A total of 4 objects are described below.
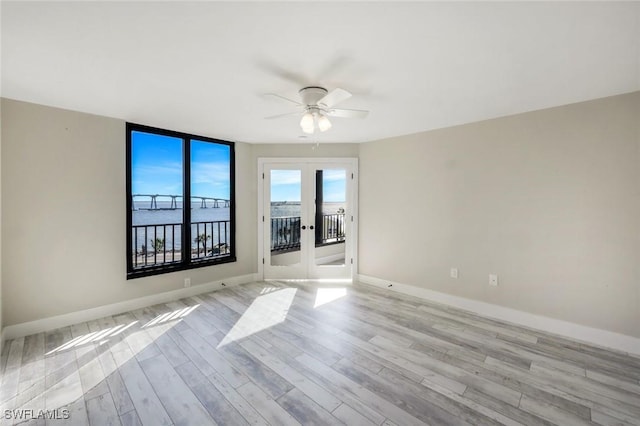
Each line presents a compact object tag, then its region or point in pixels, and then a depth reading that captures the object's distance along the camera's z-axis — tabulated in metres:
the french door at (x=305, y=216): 4.96
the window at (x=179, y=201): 4.05
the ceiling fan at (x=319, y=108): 2.45
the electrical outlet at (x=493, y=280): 3.51
